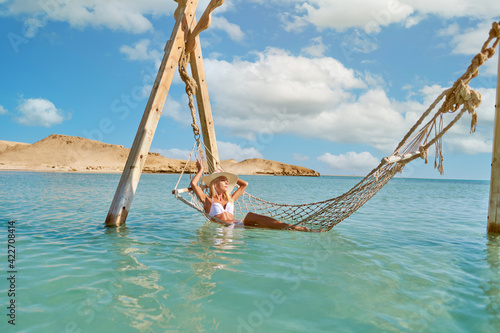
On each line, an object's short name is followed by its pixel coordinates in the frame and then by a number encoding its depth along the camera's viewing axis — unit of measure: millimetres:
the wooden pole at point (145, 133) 4531
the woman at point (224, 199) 4809
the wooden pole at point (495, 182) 4668
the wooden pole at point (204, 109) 5610
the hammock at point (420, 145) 3836
